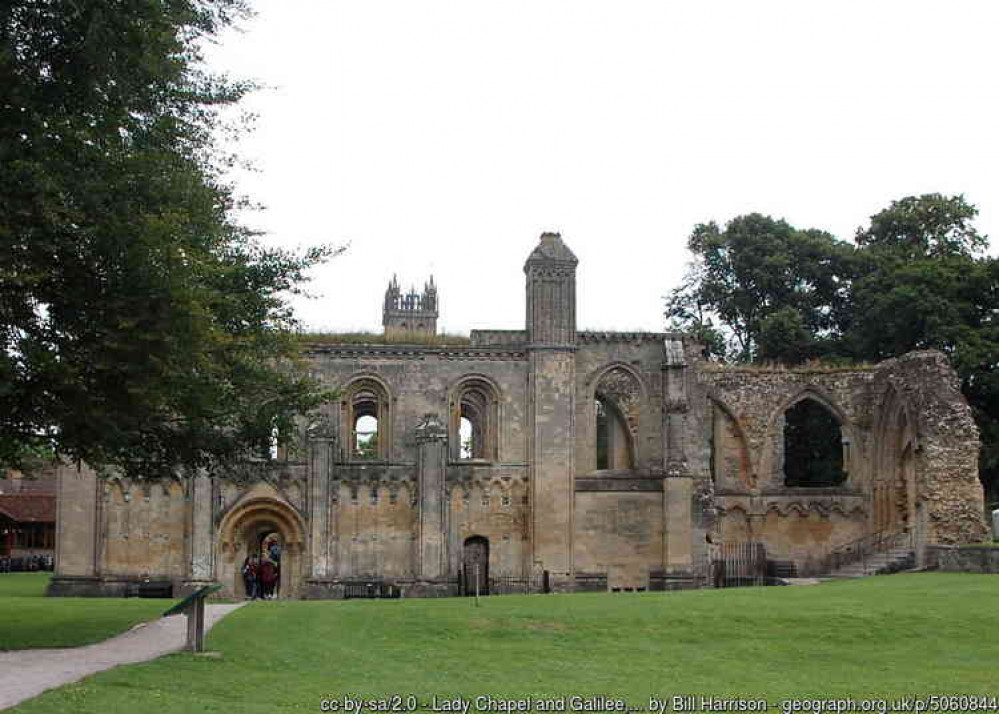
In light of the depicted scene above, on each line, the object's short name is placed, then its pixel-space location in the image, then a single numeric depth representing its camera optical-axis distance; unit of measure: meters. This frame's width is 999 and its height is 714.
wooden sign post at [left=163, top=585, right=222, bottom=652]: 17.65
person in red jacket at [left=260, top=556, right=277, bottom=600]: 31.52
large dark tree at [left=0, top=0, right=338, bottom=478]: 16.72
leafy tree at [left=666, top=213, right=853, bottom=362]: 52.44
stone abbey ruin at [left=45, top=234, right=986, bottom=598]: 37.06
